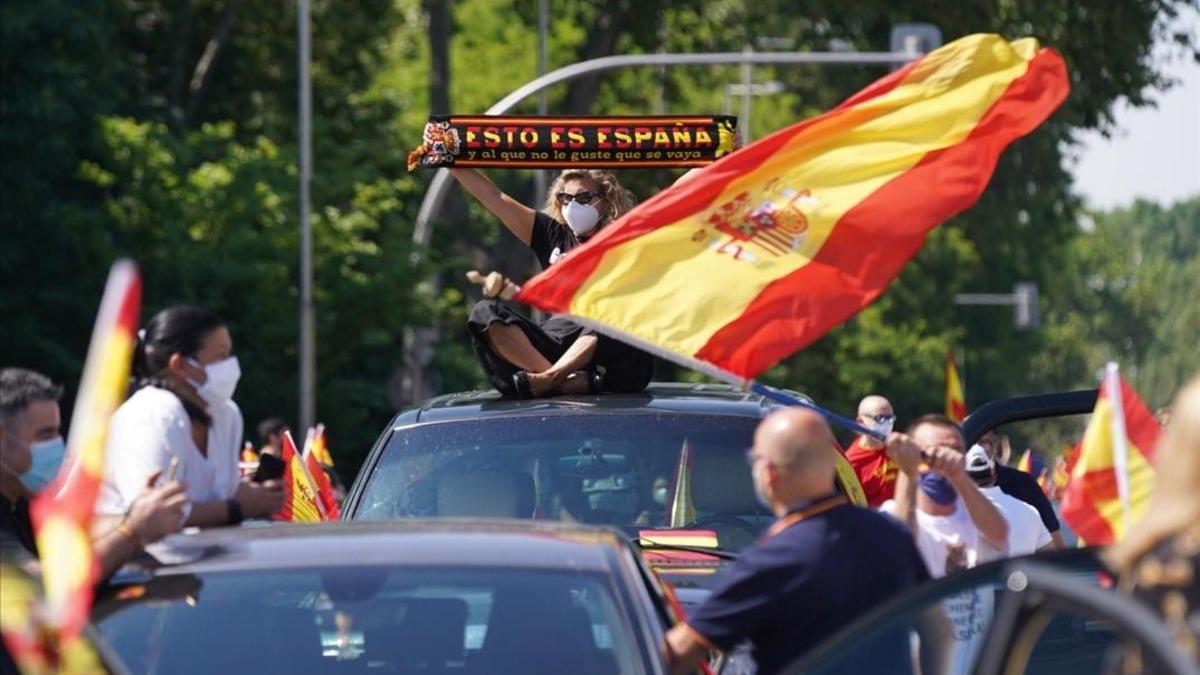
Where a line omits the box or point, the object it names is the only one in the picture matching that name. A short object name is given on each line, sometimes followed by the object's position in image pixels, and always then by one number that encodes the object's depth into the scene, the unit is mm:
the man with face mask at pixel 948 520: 16531
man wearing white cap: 19062
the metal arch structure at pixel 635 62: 47125
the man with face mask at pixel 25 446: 13039
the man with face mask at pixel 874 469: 20828
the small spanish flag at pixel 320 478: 22203
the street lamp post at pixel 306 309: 58562
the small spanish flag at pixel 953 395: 37094
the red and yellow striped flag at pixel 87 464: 10164
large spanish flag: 14453
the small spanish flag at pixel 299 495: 20641
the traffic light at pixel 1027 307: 137875
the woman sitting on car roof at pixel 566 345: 18953
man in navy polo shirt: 11578
